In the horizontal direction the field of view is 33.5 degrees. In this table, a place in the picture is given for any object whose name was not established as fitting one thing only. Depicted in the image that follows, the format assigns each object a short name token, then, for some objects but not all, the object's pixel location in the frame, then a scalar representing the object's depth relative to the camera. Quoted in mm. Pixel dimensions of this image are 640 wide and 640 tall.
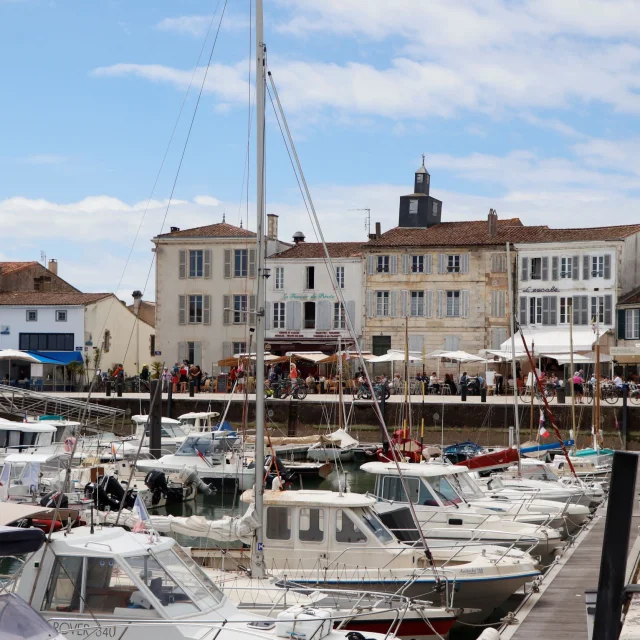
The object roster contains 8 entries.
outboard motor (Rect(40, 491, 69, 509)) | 20547
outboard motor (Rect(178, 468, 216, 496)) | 32281
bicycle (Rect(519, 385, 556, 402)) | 45597
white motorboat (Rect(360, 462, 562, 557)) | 19703
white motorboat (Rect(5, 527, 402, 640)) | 11055
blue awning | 60762
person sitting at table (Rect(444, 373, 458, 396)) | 50378
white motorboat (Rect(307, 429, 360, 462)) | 39062
